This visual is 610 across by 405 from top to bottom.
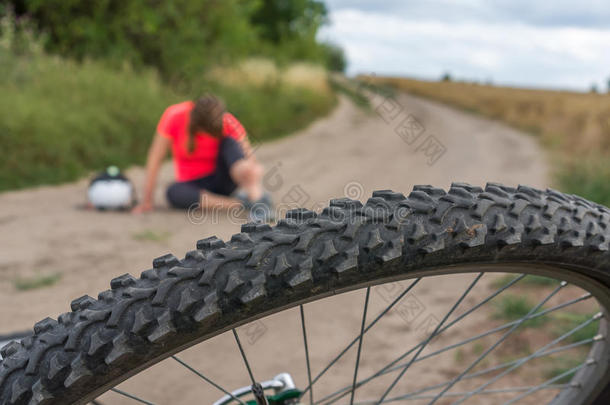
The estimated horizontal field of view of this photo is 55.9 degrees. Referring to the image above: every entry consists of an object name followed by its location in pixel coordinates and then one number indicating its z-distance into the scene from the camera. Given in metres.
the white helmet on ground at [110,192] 5.08
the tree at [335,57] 30.28
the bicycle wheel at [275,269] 0.93
